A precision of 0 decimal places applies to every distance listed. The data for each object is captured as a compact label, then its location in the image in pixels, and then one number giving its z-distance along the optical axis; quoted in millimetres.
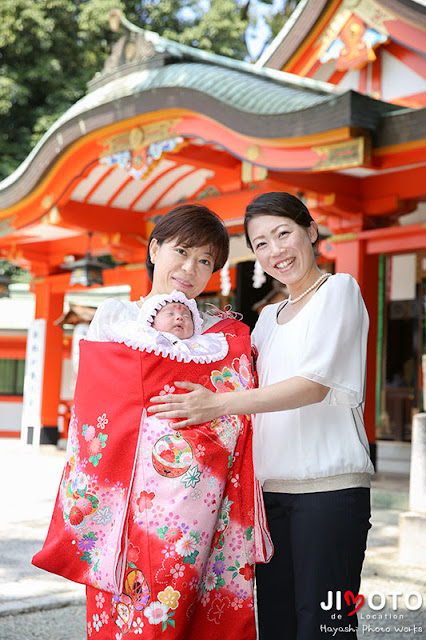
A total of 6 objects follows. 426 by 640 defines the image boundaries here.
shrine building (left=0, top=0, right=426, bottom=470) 6793
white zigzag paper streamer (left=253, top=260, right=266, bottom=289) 8680
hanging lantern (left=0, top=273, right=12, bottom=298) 12594
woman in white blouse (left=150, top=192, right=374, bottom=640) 2193
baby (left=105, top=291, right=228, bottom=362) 2234
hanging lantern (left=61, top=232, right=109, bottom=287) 10711
